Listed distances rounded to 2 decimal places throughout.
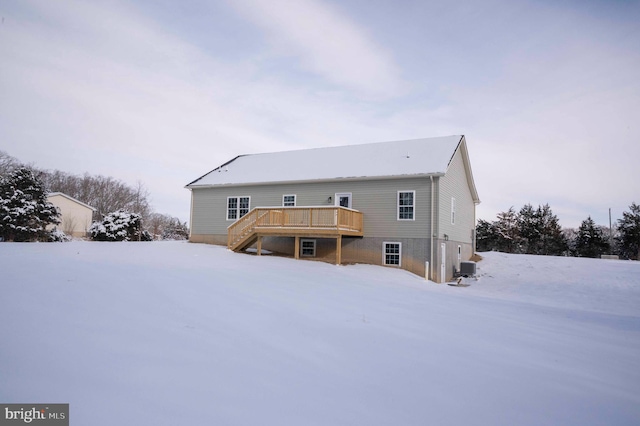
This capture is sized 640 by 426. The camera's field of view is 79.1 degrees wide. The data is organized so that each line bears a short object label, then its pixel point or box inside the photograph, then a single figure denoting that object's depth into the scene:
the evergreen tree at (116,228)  27.72
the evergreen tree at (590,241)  36.56
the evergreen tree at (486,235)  38.69
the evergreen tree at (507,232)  38.16
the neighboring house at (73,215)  38.12
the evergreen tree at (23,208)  25.95
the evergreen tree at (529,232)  37.72
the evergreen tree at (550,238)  37.59
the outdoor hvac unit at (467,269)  21.28
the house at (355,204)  19.03
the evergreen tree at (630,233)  34.15
